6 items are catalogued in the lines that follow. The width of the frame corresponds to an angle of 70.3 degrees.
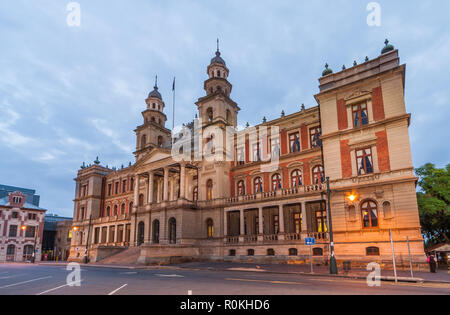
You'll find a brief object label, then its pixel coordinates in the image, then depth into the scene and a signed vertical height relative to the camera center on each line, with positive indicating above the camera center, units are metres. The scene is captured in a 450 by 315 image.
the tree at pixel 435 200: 34.06 +2.82
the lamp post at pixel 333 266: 21.13 -2.50
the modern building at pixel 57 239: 72.19 -1.91
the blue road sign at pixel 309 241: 22.76 -0.92
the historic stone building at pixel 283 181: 27.16 +5.24
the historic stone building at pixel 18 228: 64.00 +0.61
